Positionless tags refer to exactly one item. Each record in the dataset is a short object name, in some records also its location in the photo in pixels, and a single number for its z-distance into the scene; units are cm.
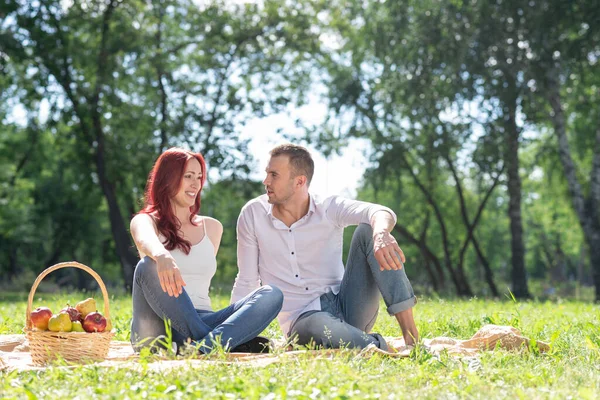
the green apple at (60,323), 500
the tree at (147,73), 2117
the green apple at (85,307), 525
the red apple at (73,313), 519
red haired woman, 522
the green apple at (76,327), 508
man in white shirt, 564
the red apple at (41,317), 504
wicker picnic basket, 495
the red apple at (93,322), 513
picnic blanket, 455
